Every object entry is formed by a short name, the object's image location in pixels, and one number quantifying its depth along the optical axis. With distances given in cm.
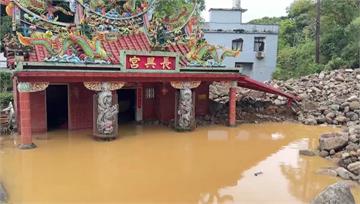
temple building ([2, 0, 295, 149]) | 1035
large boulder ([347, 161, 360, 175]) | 795
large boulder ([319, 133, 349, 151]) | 966
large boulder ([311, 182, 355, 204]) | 551
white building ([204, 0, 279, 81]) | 2817
